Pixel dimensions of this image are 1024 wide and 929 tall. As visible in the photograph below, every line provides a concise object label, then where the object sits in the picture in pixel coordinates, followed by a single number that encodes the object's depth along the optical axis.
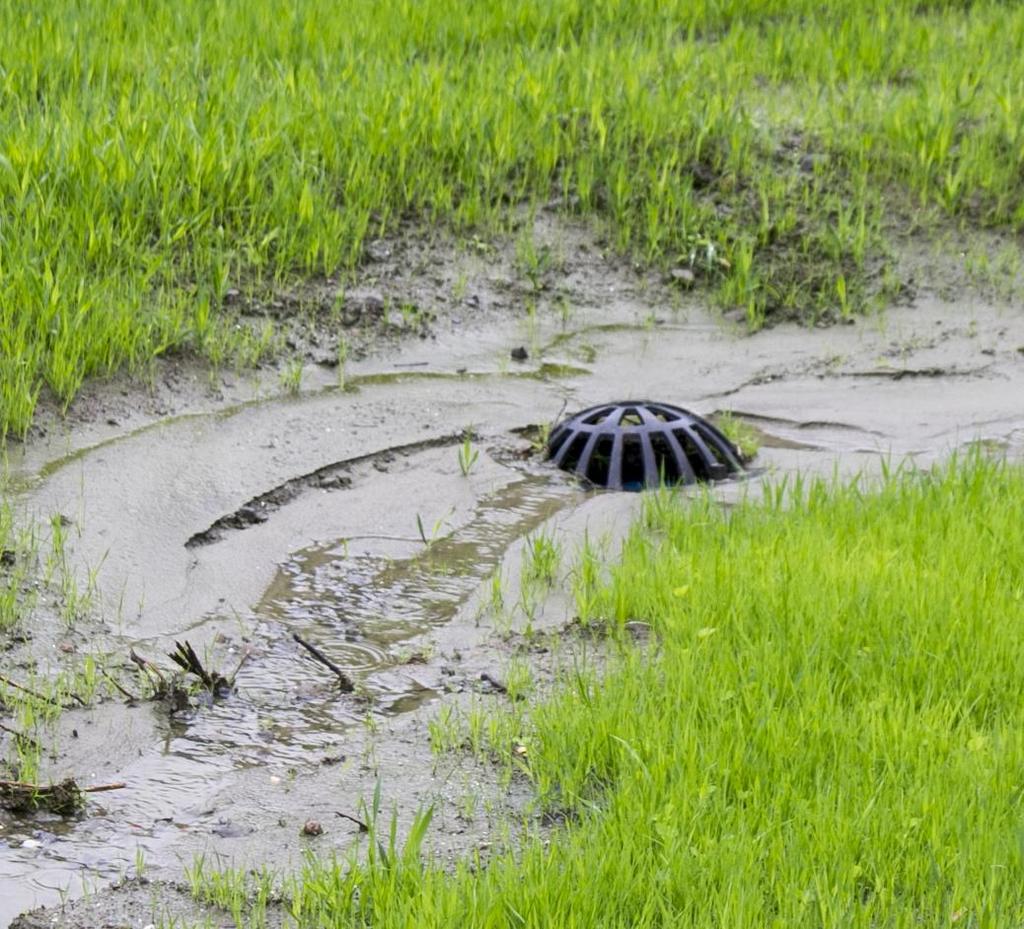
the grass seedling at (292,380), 10.01
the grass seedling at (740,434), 9.48
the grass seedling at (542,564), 7.65
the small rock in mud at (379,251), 11.45
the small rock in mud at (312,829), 5.46
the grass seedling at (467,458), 9.14
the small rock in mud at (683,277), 11.85
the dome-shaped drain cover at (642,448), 9.05
